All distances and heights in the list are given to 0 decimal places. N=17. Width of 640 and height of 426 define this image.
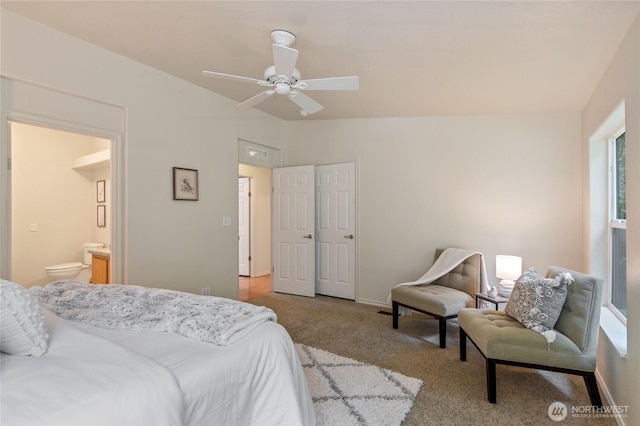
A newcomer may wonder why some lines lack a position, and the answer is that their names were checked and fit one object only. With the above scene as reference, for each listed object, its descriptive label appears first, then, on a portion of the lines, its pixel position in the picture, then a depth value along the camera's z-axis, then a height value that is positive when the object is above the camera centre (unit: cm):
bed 91 -54
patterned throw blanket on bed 142 -49
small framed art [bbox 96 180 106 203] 462 +32
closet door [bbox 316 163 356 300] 452 -24
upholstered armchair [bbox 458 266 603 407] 197 -82
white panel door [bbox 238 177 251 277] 601 -26
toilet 397 -72
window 251 -12
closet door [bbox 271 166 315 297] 466 -26
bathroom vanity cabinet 389 -70
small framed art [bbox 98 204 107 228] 461 -3
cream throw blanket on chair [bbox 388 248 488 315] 337 -58
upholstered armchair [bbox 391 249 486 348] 295 -80
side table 282 -78
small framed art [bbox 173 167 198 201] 336 +32
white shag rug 189 -120
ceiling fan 223 +96
